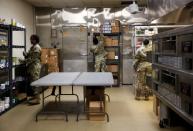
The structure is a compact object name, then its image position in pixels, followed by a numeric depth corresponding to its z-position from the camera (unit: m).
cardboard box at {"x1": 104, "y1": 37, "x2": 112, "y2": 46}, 5.78
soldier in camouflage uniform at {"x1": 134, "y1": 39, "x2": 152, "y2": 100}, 4.39
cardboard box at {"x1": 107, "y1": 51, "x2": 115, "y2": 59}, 5.80
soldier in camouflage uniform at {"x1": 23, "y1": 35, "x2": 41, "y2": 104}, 4.05
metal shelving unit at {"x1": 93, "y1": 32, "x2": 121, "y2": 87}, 5.81
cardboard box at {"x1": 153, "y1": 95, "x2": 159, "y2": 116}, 3.30
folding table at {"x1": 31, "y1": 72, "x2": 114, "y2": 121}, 2.97
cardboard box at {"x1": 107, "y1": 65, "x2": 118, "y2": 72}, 5.77
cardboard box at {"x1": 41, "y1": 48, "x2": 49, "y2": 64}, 5.65
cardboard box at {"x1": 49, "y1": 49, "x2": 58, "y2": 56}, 5.80
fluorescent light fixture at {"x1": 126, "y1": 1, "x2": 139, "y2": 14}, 4.95
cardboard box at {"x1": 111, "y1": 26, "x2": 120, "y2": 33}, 5.74
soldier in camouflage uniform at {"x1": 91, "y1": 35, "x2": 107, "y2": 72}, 5.41
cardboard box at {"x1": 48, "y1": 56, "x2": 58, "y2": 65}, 5.80
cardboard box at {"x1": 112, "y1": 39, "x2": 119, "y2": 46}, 5.81
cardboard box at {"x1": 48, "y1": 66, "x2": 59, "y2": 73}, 5.78
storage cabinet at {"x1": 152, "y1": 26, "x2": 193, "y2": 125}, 1.77
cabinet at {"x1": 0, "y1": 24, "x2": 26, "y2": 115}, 3.56
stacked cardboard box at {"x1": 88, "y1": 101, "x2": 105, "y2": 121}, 3.22
